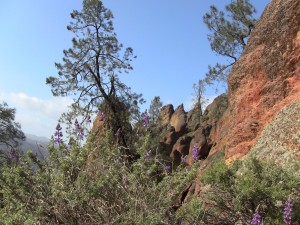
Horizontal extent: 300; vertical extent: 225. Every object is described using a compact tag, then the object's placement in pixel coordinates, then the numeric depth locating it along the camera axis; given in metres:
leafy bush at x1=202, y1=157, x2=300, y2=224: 3.09
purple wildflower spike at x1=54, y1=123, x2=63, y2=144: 4.25
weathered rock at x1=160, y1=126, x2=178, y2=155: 23.22
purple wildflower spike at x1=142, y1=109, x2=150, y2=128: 5.22
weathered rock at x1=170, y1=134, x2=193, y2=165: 21.42
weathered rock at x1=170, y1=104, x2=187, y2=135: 30.41
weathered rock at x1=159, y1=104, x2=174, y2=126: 35.90
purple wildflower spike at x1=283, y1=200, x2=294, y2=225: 2.81
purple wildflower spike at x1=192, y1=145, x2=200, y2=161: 3.96
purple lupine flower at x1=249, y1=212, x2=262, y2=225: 2.81
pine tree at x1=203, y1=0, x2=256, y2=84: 18.77
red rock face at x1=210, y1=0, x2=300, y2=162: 5.28
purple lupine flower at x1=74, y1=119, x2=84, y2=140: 4.18
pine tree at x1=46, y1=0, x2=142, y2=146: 15.48
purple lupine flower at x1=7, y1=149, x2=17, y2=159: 4.80
